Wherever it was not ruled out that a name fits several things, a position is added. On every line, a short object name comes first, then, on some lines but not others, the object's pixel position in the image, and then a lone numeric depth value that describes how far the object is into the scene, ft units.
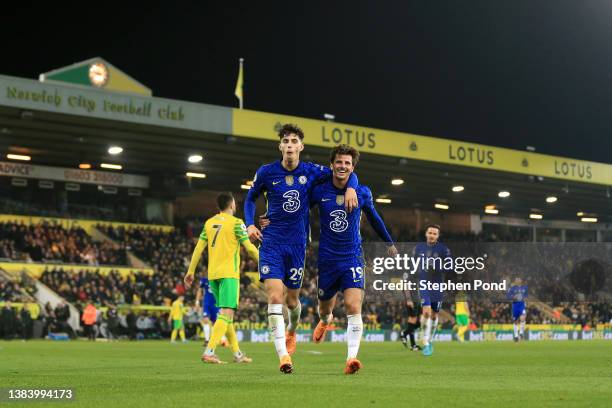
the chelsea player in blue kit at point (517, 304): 108.27
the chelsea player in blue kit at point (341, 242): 33.42
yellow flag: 127.89
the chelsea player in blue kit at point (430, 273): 57.98
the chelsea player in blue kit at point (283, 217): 33.37
